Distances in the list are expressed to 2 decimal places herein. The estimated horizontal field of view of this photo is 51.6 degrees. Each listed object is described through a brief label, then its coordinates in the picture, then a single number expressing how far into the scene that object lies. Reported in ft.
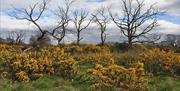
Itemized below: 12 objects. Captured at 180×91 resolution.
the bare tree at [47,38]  91.81
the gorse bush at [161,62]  25.07
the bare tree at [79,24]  109.56
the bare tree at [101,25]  105.23
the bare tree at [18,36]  129.49
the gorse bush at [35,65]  22.40
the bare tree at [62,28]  93.24
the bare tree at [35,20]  81.95
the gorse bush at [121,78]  18.26
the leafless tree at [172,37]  126.66
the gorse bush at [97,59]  27.22
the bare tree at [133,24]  79.72
